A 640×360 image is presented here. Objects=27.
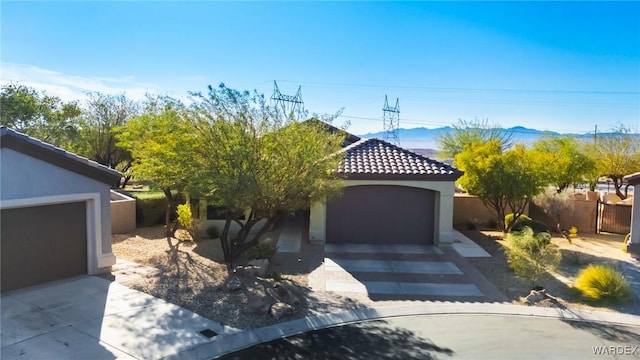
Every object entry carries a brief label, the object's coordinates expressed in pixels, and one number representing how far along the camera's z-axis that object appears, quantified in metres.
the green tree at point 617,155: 29.84
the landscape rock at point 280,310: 9.46
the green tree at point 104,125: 29.45
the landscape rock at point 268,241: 16.29
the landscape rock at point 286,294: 10.30
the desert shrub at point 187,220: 17.39
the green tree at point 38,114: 27.45
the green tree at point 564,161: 18.19
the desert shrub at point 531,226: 19.17
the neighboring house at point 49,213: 10.32
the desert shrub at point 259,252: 14.09
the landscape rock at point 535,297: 10.94
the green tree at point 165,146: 11.85
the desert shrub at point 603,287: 11.11
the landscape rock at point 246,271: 12.26
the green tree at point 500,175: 16.97
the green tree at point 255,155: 11.42
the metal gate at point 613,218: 20.28
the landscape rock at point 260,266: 12.41
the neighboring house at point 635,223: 16.25
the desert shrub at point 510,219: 19.14
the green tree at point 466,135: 49.47
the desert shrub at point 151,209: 20.27
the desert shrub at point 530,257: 11.79
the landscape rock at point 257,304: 9.62
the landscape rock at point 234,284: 11.00
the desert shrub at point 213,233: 17.98
